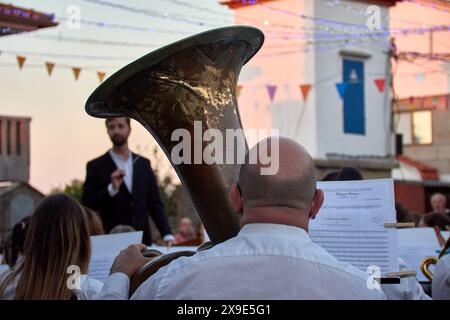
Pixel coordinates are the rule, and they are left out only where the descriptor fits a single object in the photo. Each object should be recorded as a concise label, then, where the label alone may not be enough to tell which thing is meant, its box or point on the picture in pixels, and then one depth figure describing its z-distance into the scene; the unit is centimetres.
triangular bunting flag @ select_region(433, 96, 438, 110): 1819
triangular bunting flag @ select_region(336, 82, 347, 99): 1490
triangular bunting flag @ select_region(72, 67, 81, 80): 1128
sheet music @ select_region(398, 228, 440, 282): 428
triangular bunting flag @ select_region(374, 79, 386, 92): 1560
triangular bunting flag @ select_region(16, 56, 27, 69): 1075
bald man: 183
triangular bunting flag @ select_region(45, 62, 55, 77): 1091
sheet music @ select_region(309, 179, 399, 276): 249
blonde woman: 300
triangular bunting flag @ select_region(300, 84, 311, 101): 1551
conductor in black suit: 518
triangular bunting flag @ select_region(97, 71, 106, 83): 1118
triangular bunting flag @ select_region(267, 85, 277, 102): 1474
